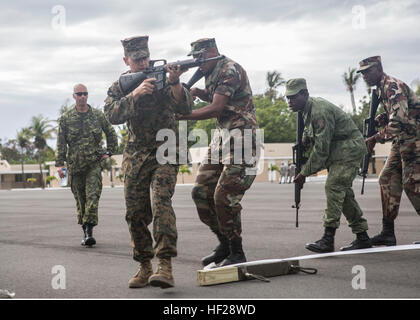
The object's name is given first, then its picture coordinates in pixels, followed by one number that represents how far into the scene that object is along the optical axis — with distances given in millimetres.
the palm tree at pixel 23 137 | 83375
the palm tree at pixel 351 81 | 79125
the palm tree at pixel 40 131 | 81812
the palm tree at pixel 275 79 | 84312
